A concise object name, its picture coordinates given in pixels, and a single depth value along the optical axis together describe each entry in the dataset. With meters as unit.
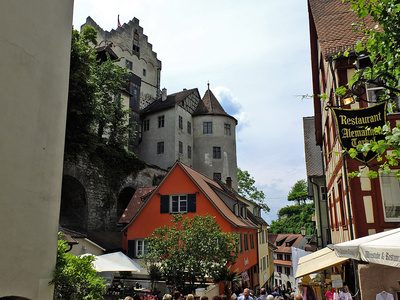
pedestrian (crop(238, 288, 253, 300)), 10.73
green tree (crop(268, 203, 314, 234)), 71.94
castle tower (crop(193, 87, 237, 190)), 44.81
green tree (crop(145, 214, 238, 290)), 13.55
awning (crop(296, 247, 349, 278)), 9.66
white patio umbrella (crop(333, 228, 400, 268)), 5.45
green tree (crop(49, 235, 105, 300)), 6.19
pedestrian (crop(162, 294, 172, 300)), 8.25
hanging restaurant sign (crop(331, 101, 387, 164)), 8.88
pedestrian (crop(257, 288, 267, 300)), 12.13
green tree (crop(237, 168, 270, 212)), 51.66
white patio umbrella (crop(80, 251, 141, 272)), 13.54
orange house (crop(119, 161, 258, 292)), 19.98
